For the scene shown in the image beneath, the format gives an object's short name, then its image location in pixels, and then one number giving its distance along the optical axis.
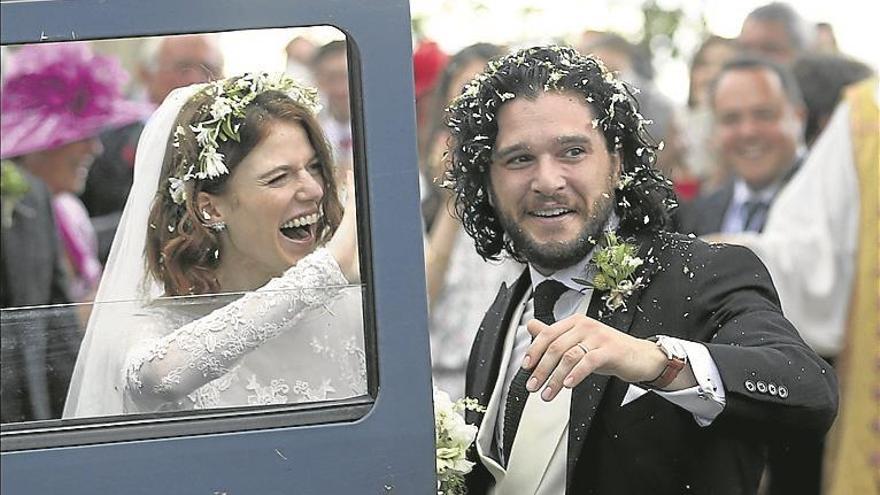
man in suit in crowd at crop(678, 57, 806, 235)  6.22
